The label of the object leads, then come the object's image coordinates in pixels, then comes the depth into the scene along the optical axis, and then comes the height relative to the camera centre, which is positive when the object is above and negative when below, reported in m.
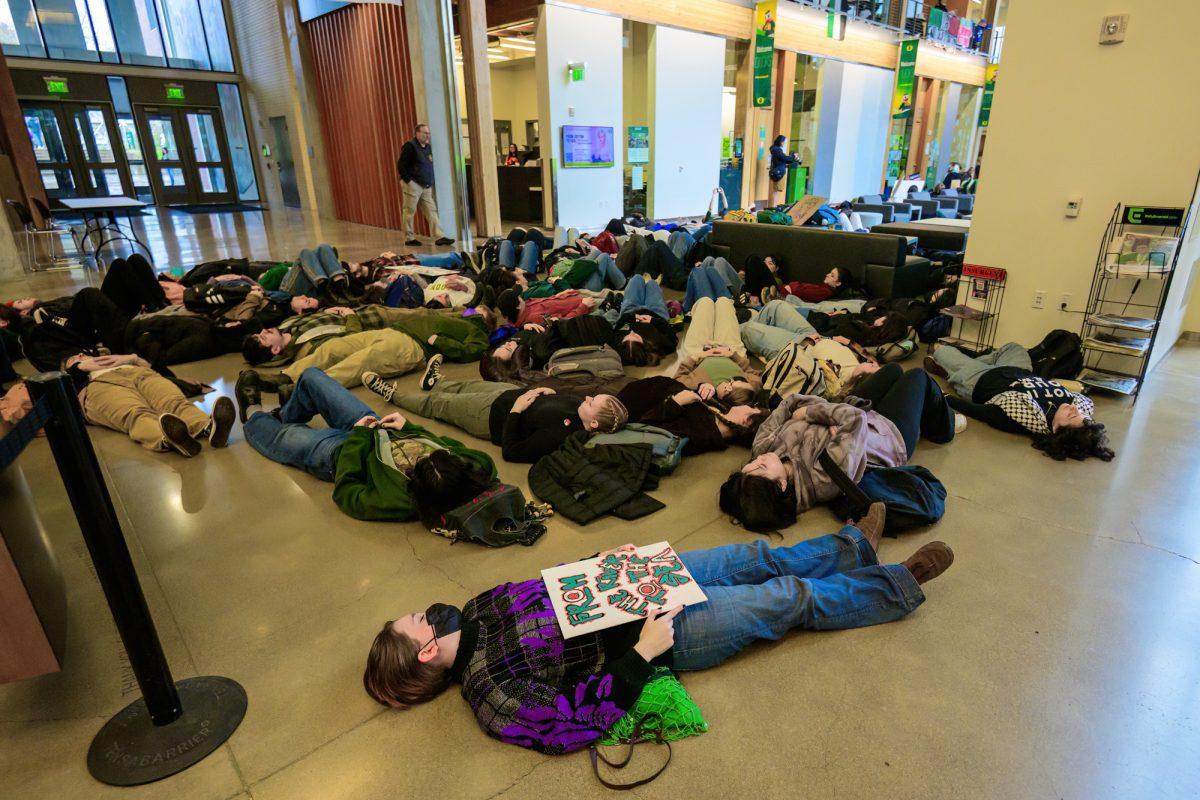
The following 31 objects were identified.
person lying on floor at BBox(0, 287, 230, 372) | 5.30 -1.29
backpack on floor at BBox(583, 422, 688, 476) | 3.35 -1.38
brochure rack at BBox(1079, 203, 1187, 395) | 4.18 -0.94
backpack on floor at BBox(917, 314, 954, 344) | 5.71 -1.43
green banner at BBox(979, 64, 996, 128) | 22.06 +1.76
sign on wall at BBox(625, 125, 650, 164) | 13.81 +0.33
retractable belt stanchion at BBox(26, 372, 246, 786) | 1.58 -1.39
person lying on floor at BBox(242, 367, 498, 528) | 2.88 -1.34
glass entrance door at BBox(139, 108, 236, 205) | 17.70 +0.29
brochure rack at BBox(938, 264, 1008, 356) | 5.14 -1.16
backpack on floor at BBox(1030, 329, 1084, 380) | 4.50 -1.35
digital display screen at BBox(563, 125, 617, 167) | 12.34 +0.24
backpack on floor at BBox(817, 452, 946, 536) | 2.84 -1.43
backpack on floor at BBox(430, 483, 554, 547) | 2.79 -1.46
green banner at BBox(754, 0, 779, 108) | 14.40 +2.28
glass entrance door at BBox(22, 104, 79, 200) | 15.81 +0.45
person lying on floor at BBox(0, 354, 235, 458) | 3.72 -1.37
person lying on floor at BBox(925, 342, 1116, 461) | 3.58 -1.42
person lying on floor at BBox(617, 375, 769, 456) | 3.64 -1.39
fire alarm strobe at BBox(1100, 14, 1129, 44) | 4.19 +0.73
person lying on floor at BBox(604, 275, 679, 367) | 5.21 -1.33
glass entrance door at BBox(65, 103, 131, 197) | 16.44 +0.45
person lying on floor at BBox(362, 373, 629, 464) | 3.50 -1.36
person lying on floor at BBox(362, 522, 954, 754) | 1.85 -1.39
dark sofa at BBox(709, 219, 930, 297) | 6.39 -0.97
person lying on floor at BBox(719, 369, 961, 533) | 2.86 -1.29
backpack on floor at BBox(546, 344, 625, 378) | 4.64 -1.37
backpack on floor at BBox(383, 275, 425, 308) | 6.82 -1.30
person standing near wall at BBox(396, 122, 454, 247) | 10.92 -0.24
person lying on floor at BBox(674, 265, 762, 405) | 3.92 -1.31
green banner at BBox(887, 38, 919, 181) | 18.62 +1.29
